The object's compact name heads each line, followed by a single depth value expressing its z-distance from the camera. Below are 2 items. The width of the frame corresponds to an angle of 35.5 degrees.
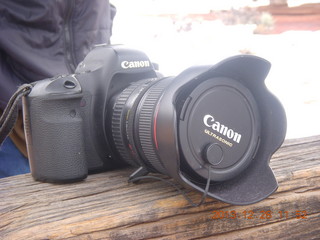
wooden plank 0.58
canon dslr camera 0.59
